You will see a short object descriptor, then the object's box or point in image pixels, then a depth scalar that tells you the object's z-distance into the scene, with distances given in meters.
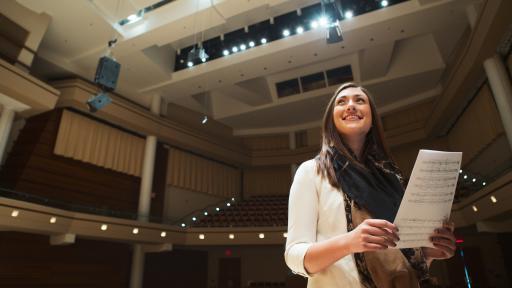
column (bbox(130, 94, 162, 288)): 9.32
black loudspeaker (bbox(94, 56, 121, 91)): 6.75
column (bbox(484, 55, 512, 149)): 6.61
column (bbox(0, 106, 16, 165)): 7.26
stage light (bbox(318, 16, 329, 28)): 8.41
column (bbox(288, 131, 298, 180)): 14.39
